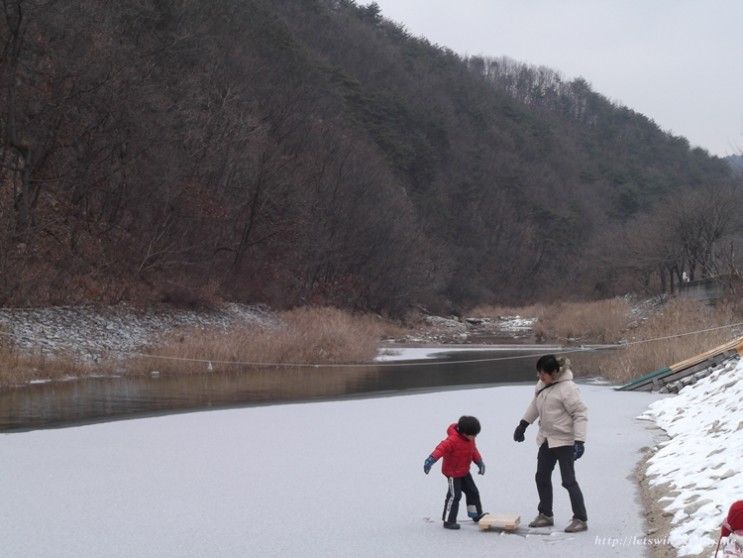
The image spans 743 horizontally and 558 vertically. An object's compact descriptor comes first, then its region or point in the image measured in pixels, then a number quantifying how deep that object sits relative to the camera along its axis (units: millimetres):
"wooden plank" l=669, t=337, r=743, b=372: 17853
